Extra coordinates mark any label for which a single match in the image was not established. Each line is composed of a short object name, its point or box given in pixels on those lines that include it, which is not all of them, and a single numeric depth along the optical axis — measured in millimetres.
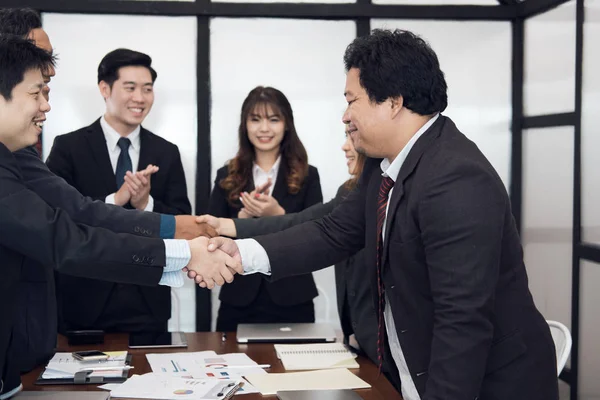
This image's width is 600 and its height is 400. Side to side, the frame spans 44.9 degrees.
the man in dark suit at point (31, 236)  1920
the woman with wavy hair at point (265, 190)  3512
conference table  2146
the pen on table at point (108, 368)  2287
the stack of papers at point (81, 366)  2240
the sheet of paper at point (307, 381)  2152
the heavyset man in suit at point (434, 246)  1729
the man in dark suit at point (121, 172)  3469
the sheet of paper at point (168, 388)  2027
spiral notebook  2393
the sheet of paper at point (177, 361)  2324
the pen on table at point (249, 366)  2359
